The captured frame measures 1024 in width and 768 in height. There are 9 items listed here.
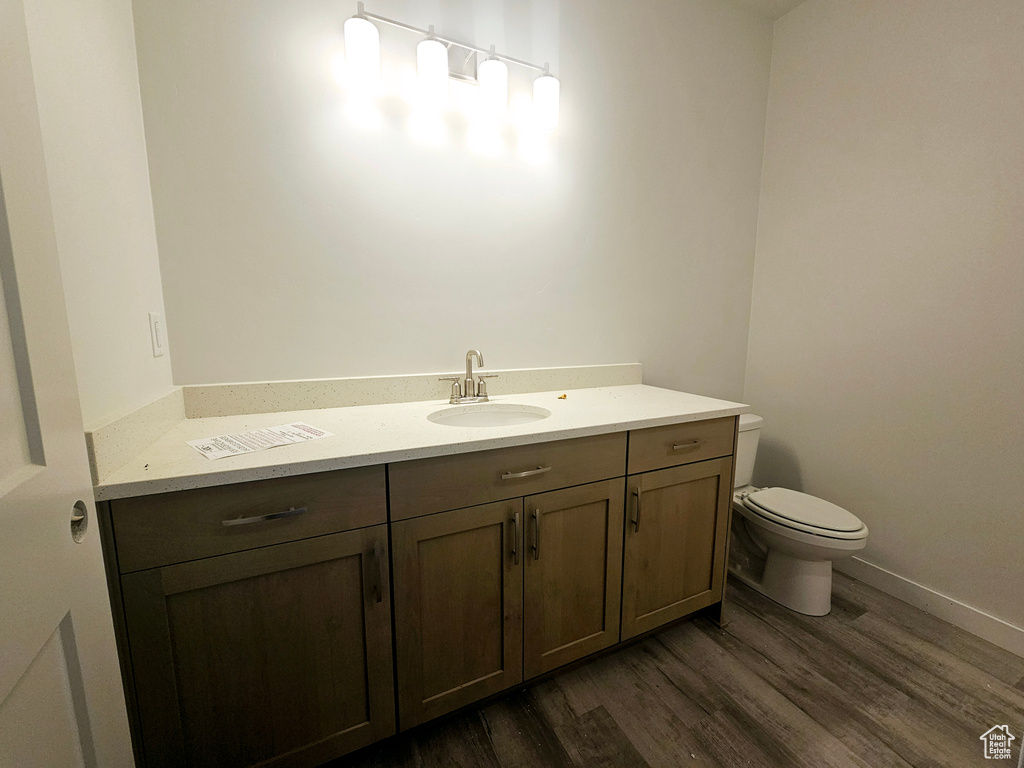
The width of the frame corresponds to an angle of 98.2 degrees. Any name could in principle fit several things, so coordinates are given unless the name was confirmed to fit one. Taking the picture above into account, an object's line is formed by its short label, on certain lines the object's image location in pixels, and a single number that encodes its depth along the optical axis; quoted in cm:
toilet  169
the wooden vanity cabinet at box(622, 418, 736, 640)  148
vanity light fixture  138
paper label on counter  105
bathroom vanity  92
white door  44
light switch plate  123
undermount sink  160
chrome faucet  163
